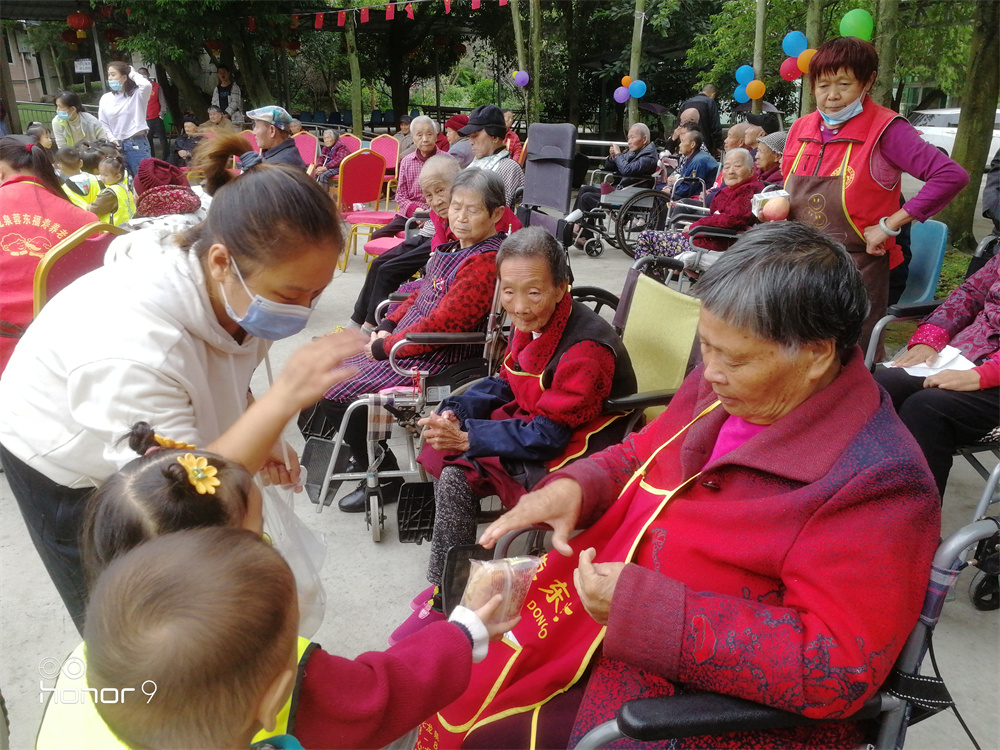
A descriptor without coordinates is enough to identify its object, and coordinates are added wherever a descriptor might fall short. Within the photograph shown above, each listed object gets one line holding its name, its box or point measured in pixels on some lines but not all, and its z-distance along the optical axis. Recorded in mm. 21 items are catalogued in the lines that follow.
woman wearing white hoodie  1279
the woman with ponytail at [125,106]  10102
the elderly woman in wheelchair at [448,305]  3082
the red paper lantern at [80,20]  15547
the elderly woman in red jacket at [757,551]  1114
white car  14375
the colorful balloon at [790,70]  8156
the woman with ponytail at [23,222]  2918
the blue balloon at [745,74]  10602
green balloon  5477
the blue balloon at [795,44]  8250
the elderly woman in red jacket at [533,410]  2266
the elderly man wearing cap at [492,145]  5484
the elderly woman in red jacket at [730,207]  5250
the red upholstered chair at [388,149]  9070
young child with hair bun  1079
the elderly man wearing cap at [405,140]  13191
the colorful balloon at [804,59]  7032
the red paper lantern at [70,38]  17391
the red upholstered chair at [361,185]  6584
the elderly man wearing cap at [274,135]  6136
